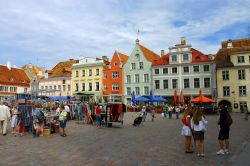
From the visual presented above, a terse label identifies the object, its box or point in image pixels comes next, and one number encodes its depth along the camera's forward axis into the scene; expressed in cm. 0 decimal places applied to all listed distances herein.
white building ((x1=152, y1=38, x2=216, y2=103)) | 4084
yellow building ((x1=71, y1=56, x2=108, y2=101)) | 5119
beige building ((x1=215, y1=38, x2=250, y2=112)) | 3856
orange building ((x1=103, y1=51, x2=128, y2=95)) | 4900
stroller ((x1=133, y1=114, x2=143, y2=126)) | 1822
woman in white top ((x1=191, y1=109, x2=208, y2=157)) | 846
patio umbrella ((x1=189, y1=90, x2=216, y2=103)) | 2813
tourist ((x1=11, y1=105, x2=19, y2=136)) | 1373
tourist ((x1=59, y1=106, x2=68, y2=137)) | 1305
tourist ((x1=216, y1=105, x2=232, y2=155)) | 877
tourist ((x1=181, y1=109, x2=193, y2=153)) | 895
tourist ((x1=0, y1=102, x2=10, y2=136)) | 1318
